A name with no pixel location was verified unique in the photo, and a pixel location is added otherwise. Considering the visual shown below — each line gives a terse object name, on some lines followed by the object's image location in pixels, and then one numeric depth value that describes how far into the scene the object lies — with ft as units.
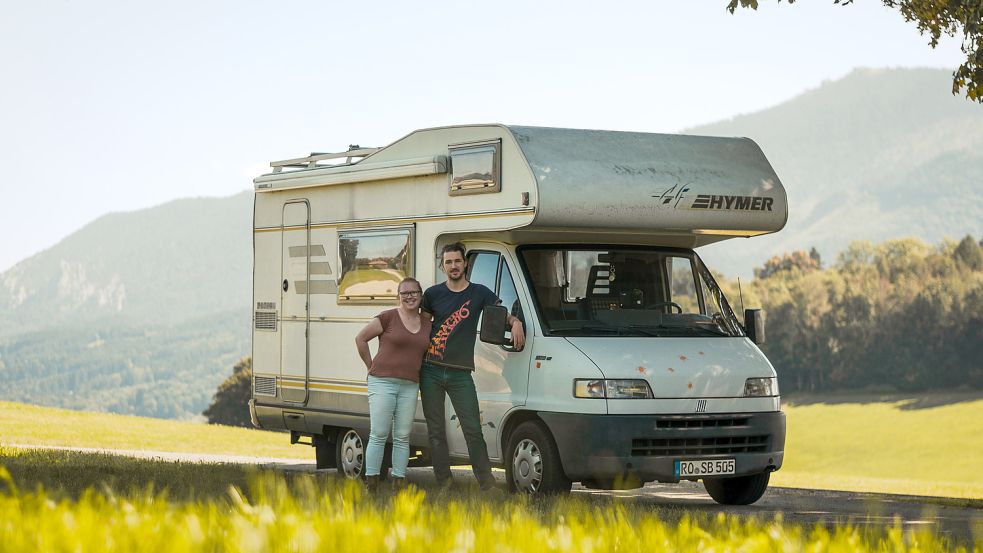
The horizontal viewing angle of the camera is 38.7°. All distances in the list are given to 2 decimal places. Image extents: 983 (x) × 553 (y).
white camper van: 36.55
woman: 37.55
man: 37.76
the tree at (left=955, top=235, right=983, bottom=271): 352.08
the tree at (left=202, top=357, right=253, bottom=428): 214.90
